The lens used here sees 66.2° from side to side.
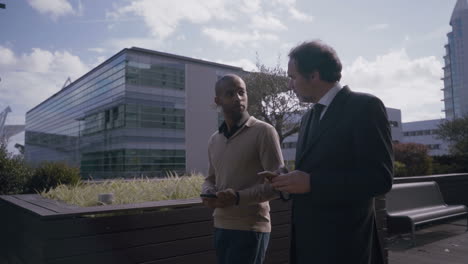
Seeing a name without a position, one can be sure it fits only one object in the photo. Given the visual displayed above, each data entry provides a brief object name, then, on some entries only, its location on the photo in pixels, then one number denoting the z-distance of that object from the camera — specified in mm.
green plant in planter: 4327
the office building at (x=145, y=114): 46438
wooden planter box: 2850
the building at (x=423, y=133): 80062
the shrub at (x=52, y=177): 7484
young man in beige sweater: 2133
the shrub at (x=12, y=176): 7611
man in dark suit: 1407
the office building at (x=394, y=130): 66881
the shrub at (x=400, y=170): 11039
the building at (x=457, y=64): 118125
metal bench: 6109
